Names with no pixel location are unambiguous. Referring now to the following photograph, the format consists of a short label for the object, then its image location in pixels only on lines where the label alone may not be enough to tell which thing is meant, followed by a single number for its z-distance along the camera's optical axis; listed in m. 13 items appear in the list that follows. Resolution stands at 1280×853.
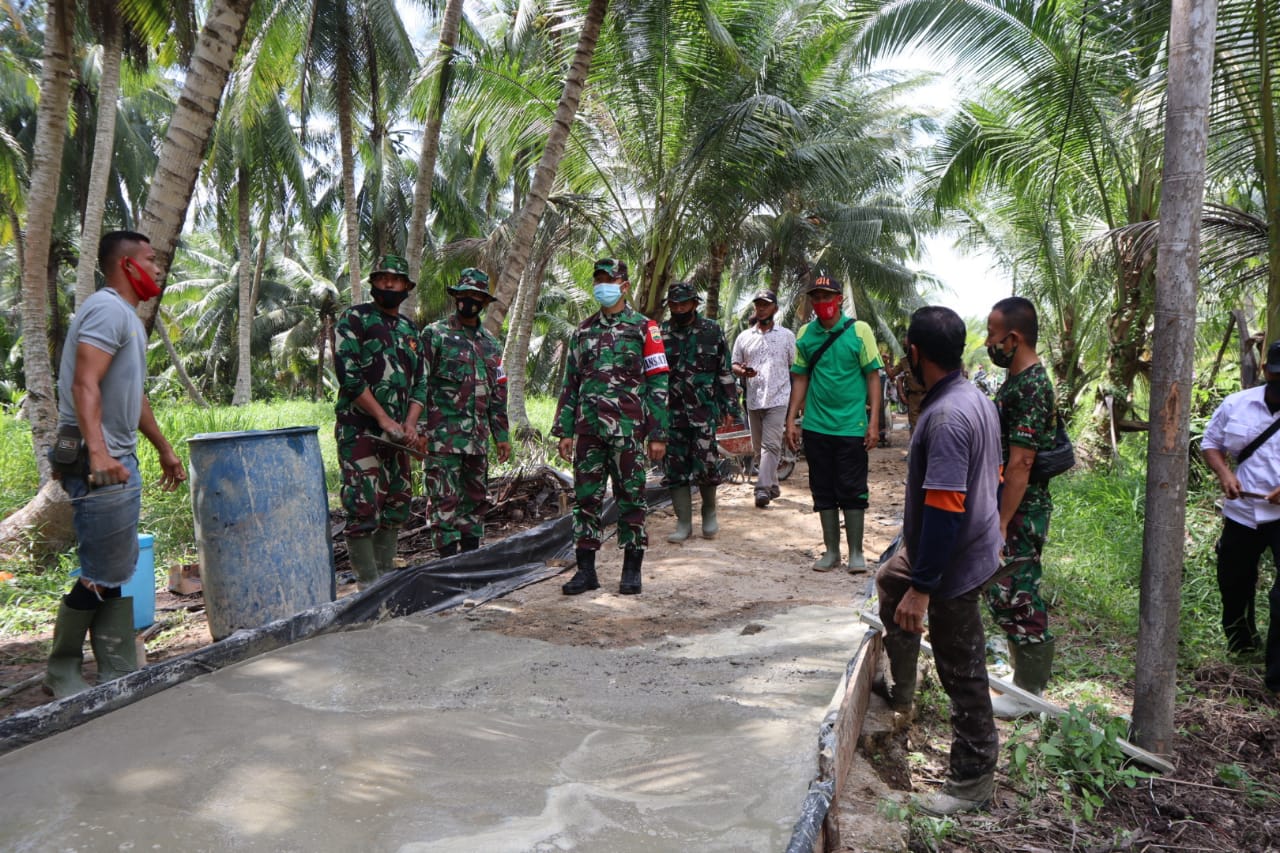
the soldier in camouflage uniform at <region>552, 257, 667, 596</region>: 4.98
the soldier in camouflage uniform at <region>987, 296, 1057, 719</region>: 3.33
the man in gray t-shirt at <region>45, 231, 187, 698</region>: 3.33
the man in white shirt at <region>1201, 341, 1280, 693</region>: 4.25
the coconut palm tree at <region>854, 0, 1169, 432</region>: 9.44
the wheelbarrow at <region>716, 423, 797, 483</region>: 7.76
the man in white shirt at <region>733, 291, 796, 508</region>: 7.83
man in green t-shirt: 5.30
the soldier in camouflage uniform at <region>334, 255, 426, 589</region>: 4.80
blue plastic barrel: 4.06
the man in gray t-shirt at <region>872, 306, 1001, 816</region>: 2.60
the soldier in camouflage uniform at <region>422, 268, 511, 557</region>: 5.40
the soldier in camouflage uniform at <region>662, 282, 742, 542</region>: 6.41
